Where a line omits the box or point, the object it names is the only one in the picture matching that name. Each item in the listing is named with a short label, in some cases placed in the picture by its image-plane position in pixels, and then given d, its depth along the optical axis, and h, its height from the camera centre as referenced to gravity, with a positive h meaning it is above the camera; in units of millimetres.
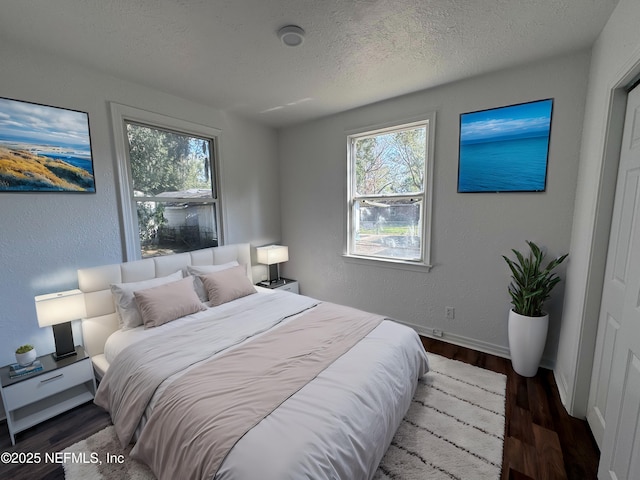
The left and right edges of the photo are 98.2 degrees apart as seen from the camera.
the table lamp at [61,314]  1893 -727
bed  1132 -911
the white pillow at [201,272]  2699 -628
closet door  1166 -644
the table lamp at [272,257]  3576 -636
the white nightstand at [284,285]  3586 -1016
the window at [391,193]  2930 +169
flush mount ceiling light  1757 +1121
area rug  1483 -1402
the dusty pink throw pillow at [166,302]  2154 -757
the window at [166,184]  2549 +260
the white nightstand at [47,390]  1716 -1188
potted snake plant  2170 -838
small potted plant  1823 -957
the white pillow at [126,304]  2184 -753
